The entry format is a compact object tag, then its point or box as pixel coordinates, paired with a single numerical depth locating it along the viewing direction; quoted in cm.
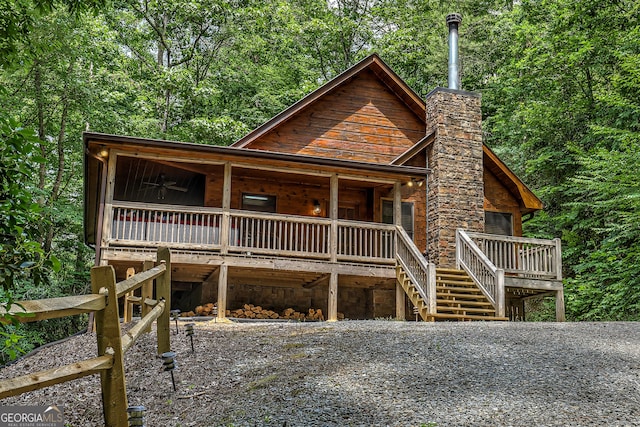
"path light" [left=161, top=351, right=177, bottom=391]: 648
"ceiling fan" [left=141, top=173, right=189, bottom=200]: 1659
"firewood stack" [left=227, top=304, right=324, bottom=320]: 1549
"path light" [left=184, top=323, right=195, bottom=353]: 851
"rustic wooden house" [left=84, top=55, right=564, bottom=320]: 1359
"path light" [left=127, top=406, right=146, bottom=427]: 451
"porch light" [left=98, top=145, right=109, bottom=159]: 1340
